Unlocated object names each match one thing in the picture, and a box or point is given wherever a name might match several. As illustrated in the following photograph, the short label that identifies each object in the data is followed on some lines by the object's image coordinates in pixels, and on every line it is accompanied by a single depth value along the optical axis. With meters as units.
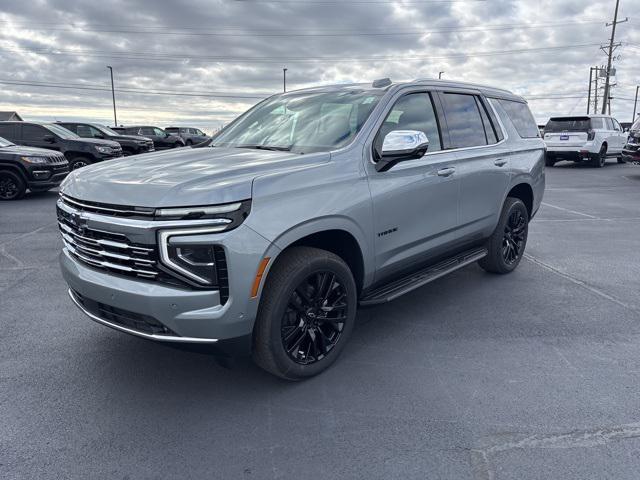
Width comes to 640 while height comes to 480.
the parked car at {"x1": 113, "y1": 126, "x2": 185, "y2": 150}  29.41
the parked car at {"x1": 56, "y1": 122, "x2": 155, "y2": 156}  17.86
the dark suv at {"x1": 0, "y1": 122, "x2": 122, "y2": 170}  13.93
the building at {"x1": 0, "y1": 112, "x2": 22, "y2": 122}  45.53
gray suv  2.67
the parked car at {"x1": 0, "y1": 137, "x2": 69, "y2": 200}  11.33
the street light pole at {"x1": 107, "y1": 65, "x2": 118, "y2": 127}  51.44
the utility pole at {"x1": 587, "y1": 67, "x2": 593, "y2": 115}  73.11
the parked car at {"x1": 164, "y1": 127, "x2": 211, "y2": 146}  34.53
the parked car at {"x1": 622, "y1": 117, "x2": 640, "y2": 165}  13.80
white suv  18.30
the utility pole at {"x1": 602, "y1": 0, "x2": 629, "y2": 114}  44.89
